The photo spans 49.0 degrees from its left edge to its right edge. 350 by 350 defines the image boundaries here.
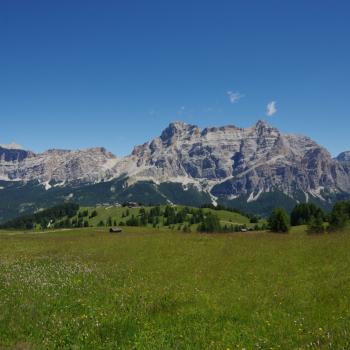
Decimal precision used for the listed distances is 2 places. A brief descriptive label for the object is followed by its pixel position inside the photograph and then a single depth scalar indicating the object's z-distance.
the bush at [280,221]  98.38
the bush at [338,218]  83.51
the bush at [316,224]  83.39
